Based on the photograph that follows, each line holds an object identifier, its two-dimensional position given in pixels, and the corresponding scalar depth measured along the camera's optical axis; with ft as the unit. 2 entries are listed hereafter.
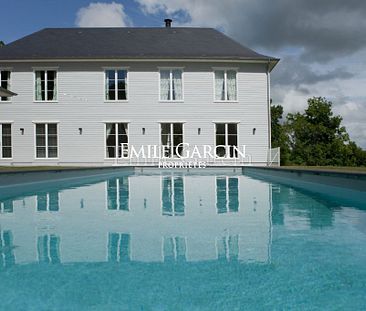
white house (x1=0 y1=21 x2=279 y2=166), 62.85
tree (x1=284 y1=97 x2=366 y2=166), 87.20
